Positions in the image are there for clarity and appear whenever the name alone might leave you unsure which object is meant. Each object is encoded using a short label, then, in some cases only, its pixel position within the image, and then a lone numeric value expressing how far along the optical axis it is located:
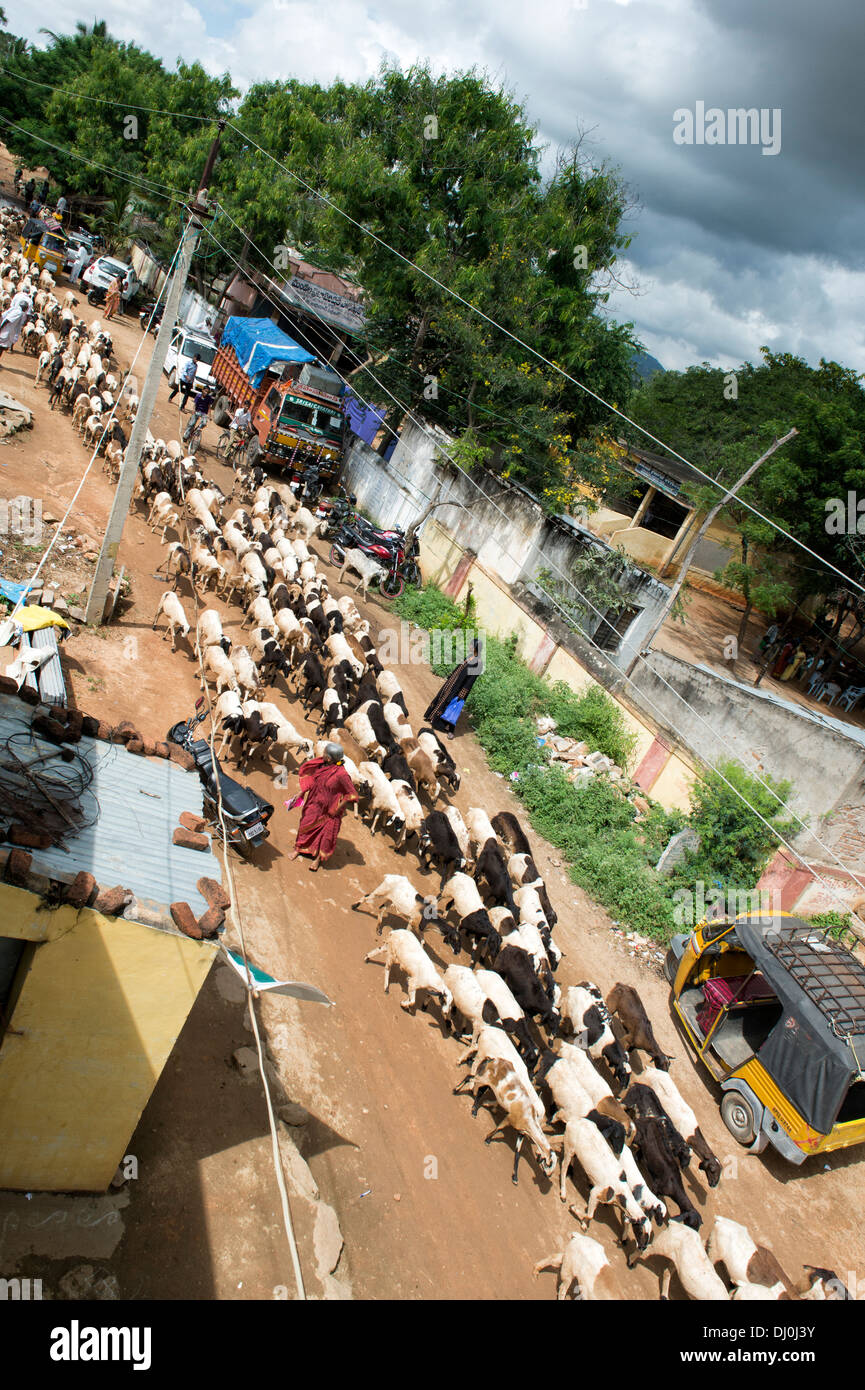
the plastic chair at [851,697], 20.75
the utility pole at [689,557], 11.72
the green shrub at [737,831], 12.34
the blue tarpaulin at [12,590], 10.84
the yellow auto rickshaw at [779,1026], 8.20
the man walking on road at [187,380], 23.23
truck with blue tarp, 21.34
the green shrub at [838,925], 12.12
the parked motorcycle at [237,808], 8.76
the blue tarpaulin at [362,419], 24.23
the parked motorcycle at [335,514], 20.09
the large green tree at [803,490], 18.72
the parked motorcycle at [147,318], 30.55
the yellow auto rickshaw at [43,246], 28.69
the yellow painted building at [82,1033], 4.87
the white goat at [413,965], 8.35
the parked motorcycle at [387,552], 19.09
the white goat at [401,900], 9.22
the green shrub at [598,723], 14.96
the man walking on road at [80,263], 30.73
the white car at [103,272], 30.09
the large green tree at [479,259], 21.20
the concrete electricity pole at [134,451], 10.36
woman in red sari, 9.59
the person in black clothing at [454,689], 14.48
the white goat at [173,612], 12.17
